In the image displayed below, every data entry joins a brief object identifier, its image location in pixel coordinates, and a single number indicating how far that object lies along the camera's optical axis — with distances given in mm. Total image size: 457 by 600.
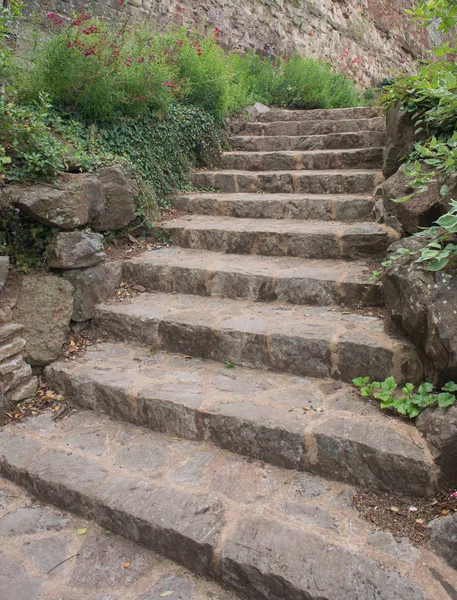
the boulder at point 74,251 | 3117
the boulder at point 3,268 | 2764
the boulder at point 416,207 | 2578
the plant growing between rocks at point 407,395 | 1994
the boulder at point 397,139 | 3266
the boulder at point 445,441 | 1832
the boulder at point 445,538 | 1646
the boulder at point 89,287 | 3188
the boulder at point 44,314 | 2910
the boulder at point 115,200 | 3541
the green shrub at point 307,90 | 7051
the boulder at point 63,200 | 2973
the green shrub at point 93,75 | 3752
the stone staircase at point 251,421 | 1733
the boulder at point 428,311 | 1991
